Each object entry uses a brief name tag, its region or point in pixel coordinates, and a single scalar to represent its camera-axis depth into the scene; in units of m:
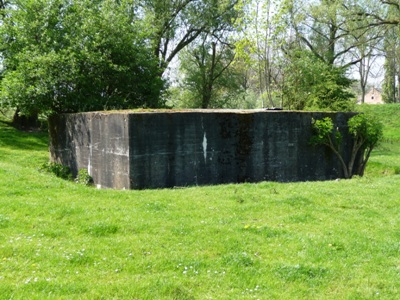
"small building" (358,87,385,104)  106.81
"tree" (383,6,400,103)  39.94
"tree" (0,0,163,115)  15.56
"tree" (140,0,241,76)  25.94
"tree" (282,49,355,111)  21.33
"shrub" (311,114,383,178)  13.46
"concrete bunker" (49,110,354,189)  10.66
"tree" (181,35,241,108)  31.94
